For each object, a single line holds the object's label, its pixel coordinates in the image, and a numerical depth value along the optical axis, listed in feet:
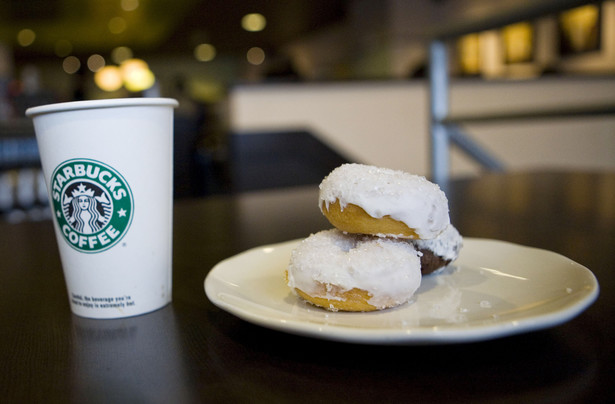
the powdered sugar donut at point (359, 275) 1.49
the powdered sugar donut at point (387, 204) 1.53
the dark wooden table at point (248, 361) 1.11
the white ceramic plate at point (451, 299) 1.20
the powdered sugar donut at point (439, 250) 1.81
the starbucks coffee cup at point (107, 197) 1.74
